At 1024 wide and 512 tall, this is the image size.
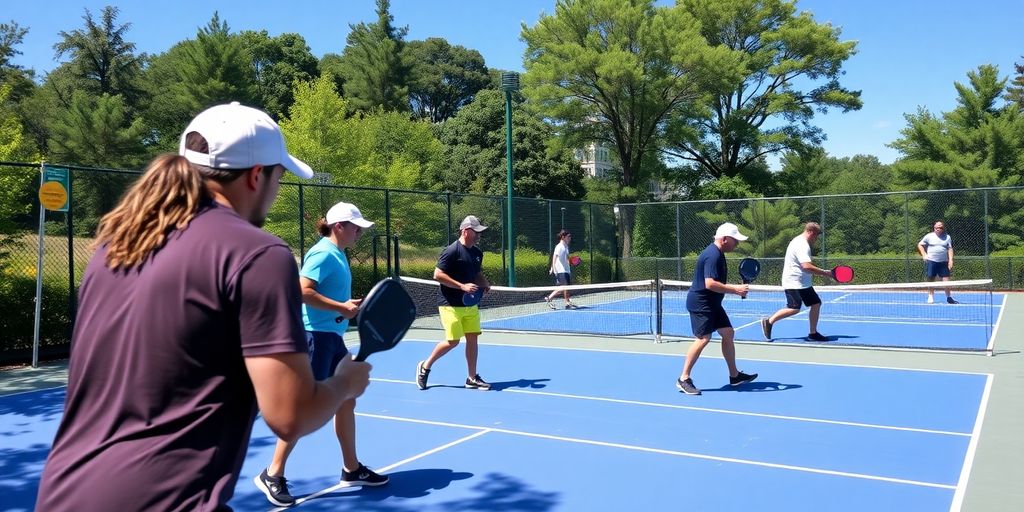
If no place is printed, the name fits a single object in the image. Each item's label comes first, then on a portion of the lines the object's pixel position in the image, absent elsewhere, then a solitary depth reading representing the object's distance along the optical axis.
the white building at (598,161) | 46.28
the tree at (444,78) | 70.44
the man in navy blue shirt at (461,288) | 9.12
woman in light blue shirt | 5.47
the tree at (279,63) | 52.34
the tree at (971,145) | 31.59
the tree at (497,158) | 42.81
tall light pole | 18.23
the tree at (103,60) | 42.59
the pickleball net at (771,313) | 13.56
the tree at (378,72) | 51.78
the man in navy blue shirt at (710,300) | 8.74
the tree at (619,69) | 33.12
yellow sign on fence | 10.75
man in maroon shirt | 1.64
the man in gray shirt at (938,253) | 17.23
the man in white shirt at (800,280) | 12.63
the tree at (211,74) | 39.12
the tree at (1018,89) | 57.22
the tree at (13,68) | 38.03
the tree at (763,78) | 35.22
